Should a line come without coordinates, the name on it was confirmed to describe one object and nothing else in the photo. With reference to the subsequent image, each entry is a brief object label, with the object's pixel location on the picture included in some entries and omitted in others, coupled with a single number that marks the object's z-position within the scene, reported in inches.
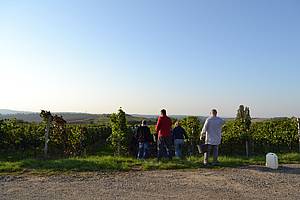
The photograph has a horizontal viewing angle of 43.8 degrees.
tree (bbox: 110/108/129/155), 680.4
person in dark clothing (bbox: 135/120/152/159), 524.1
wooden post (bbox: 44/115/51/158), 519.3
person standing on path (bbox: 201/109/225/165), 450.6
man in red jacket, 486.9
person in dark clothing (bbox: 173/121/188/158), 537.3
